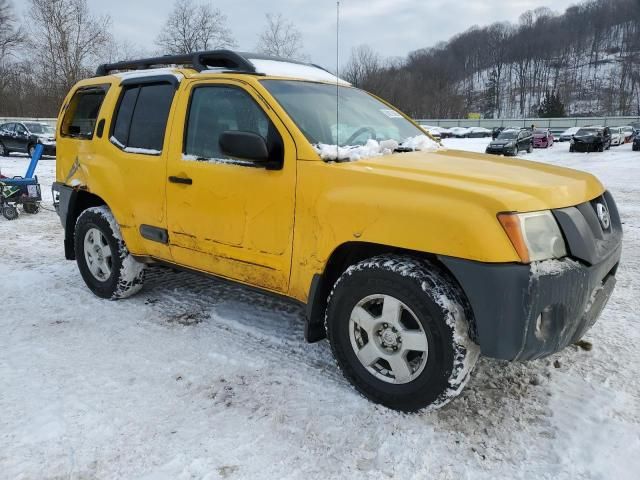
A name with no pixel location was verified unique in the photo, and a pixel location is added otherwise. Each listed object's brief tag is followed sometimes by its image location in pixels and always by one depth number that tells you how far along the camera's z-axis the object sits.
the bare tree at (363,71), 53.12
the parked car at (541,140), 33.69
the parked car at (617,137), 33.06
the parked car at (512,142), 26.94
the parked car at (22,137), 20.11
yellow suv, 2.40
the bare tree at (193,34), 38.88
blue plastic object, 8.03
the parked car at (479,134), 56.19
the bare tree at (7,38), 48.03
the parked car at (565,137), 41.72
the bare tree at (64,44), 38.03
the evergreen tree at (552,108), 84.38
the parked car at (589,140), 28.28
